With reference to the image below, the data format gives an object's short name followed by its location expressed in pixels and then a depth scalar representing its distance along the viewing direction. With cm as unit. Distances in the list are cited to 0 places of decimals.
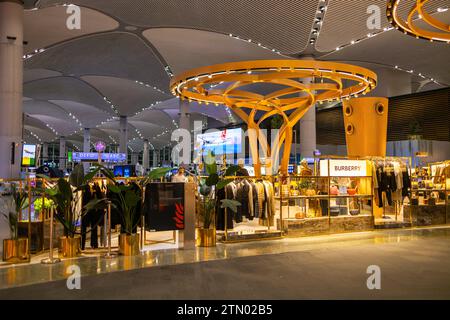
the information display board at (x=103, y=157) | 2613
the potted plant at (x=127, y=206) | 686
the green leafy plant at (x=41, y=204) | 726
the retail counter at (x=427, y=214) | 1079
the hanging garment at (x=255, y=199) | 884
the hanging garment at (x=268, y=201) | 897
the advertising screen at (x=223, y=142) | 3048
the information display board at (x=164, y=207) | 728
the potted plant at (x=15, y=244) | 632
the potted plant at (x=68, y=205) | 663
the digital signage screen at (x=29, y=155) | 1275
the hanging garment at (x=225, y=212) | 820
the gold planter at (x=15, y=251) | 631
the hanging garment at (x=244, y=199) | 871
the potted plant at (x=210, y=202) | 776
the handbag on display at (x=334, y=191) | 993
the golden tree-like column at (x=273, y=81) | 941
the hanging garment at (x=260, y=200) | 886
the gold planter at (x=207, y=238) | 775
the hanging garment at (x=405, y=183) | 1077
